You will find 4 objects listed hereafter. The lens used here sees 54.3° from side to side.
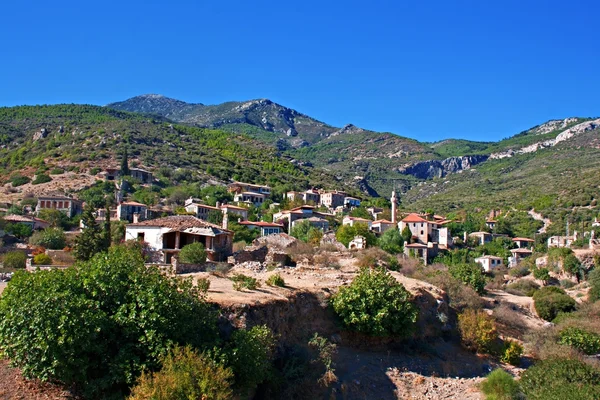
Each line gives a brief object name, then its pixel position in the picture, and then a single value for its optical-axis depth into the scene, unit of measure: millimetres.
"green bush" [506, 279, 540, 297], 43656
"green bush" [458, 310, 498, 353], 25344
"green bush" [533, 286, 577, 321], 36688
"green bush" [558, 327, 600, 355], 26516
